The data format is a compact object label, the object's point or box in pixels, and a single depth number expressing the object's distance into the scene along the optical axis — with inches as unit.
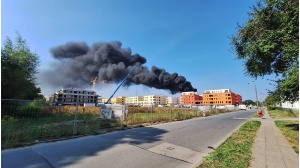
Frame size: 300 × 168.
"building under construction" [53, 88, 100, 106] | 3631.9
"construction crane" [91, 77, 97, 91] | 3918.6
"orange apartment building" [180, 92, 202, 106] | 2640.5
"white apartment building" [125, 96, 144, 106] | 5483.8
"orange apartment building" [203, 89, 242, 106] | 4003.4
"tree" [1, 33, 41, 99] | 716.7
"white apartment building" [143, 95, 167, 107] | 4932.3
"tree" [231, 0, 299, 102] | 290.0
